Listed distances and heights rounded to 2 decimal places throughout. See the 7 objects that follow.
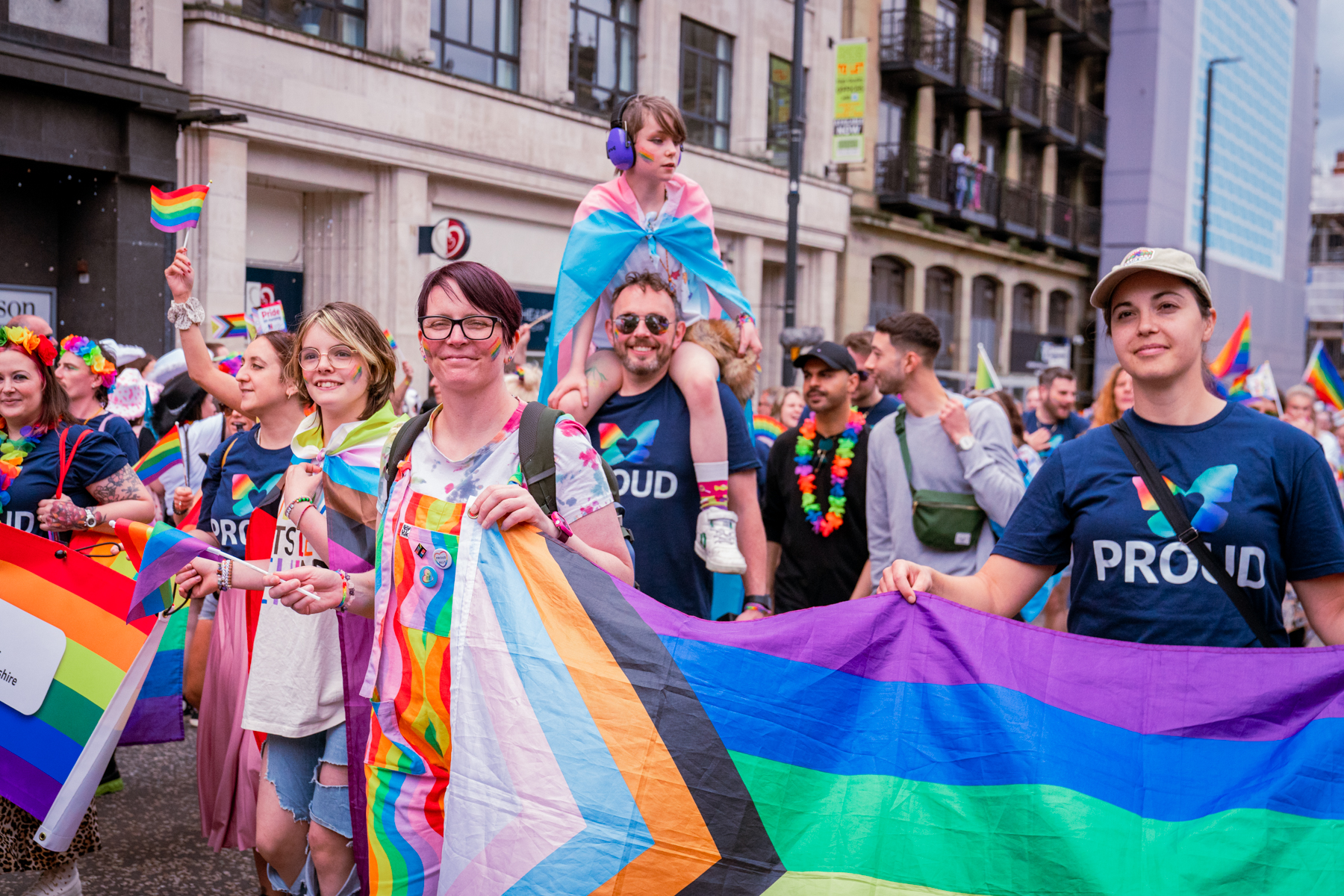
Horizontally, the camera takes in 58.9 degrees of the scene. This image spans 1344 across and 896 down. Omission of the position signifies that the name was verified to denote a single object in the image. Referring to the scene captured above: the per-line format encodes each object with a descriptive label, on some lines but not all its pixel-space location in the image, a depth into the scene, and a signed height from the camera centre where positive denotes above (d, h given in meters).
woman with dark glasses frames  2.88 -0.37
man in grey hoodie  5.04 -0.25
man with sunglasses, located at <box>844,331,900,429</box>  5.95 -0.03
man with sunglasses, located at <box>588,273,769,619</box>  4.16 -0.22
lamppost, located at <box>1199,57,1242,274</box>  32.48 +5.49
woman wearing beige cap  2.75 -0.25
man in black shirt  5.61 -0.53
